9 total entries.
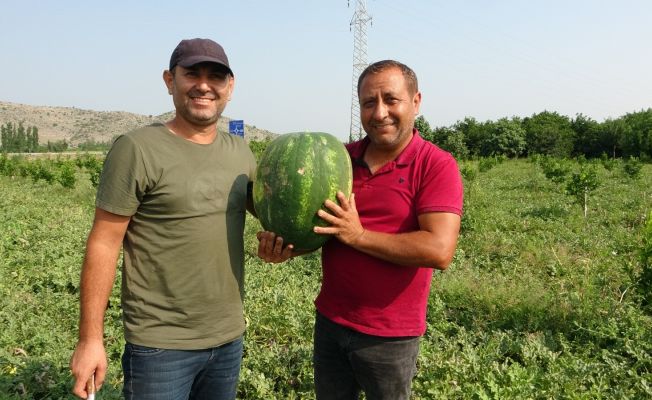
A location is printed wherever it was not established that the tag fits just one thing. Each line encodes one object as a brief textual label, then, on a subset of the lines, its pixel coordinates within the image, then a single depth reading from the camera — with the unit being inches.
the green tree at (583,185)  473.7
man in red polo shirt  85.6
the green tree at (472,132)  2420.0
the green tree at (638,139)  1833.2
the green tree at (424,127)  1963.5
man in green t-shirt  78.5
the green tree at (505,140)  2255.2
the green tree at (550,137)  2160.4
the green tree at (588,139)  2155.5
